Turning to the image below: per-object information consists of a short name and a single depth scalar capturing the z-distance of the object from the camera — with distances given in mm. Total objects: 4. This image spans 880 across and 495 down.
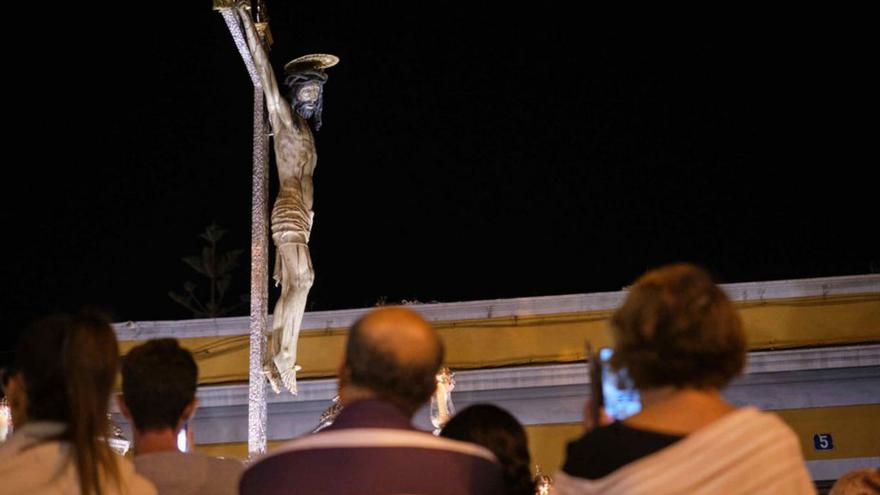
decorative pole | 8023
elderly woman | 2223
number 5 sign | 12258
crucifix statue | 8680
